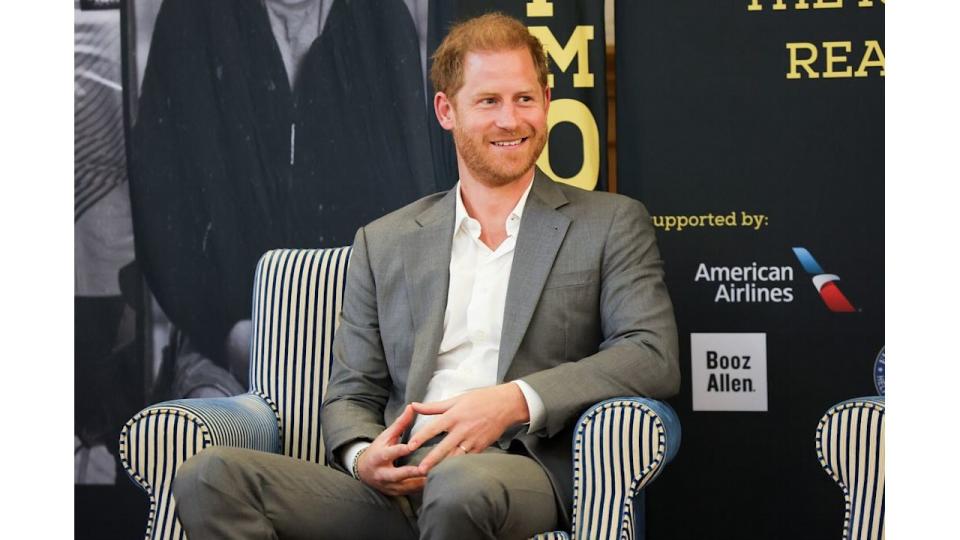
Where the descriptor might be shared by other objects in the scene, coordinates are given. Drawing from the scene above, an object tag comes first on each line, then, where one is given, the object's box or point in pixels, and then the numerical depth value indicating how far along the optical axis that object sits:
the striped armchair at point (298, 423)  4.69
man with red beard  4.71
